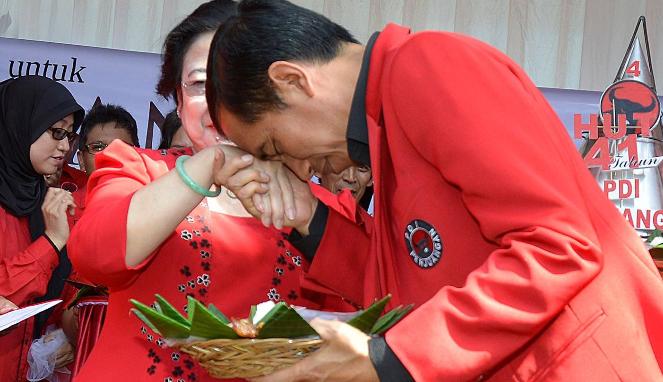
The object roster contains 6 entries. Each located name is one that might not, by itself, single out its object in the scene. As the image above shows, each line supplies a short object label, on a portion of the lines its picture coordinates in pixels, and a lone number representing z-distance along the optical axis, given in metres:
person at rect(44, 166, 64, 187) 5.92
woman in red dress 2.87
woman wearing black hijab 4.98
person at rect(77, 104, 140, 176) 5.91
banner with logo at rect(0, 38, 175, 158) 6.13
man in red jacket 2.42
